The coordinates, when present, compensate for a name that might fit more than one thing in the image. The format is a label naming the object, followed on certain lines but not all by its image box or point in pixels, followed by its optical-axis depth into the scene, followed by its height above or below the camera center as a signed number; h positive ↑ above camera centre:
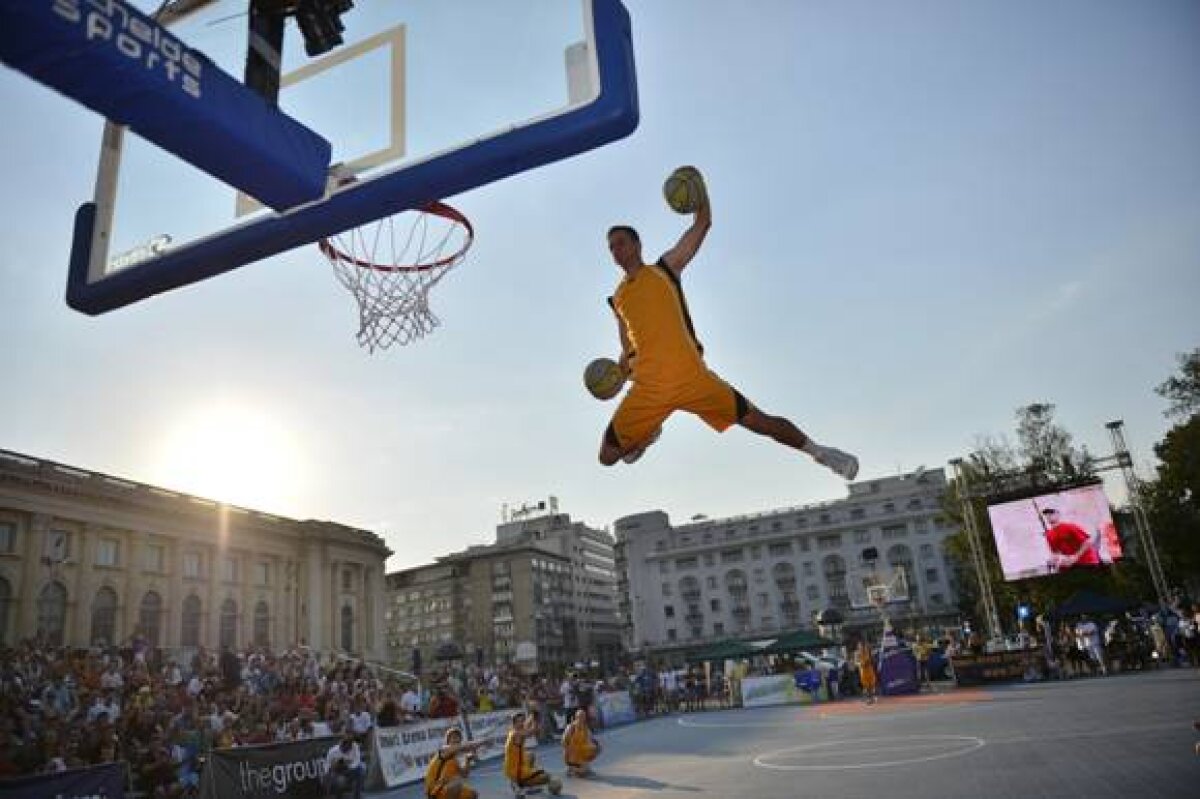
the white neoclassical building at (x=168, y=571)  40.28 +7.32
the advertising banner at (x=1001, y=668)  25.34 -1.89
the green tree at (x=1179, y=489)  39.44 +5.23
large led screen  27.05 +2.36
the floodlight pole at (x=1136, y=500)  25.47 +3.01
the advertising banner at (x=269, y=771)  11.34 -1.33
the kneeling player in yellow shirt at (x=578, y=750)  14.54 -1.82
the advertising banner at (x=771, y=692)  28.53 -2.19
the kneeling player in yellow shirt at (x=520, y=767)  12.75 -1.76
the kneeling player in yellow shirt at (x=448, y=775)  10.90 -1.52
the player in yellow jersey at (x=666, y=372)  4.95 +1.65
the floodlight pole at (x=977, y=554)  30.11 +2.17
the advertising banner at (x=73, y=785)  8.38 -0.91
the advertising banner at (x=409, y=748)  15.89 -1.69
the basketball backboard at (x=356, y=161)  4.97 +3.36
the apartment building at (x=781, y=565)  86.50 +7.40
